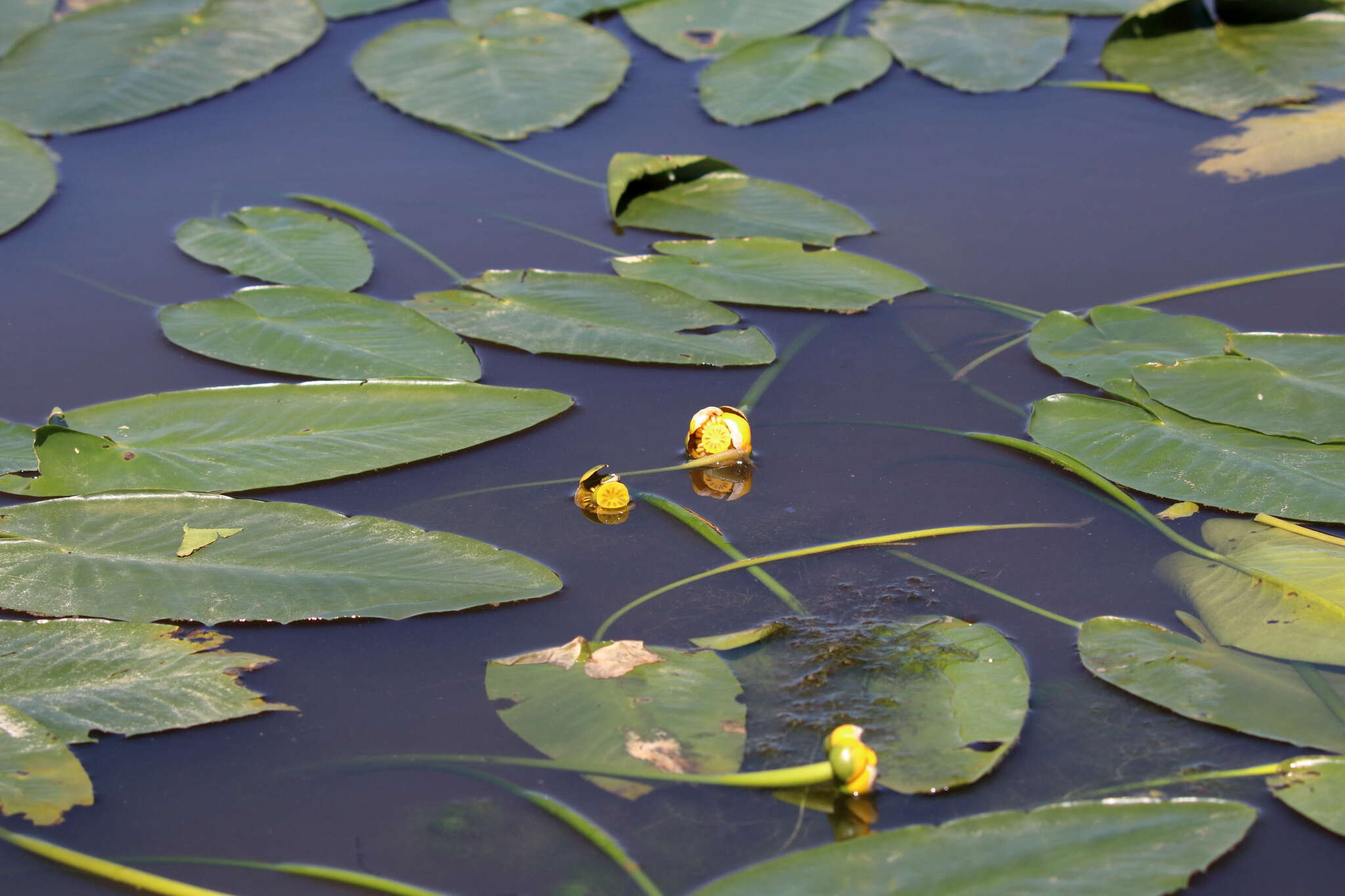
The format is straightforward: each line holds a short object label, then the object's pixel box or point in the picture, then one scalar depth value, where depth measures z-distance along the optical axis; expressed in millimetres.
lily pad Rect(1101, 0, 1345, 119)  5541
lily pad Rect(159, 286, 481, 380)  5230
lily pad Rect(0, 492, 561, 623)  5056
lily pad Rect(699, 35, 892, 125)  5562
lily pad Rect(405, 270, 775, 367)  5244
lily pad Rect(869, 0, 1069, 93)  5598
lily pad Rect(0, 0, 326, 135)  5570
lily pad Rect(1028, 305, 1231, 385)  5212
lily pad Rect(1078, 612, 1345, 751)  4979
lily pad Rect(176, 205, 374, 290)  5329
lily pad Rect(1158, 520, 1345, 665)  5019
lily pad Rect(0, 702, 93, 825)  4962
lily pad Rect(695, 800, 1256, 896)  4905
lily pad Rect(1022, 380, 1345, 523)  5105
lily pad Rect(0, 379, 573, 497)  5142
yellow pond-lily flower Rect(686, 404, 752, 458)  5150
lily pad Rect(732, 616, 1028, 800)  4971
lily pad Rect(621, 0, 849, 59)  5673
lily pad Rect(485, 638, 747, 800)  4975
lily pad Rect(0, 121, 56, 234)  5422
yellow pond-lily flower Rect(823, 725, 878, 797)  4944
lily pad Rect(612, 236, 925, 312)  5294
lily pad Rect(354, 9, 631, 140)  5545
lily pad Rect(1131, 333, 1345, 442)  5150
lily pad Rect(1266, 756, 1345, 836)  4939
